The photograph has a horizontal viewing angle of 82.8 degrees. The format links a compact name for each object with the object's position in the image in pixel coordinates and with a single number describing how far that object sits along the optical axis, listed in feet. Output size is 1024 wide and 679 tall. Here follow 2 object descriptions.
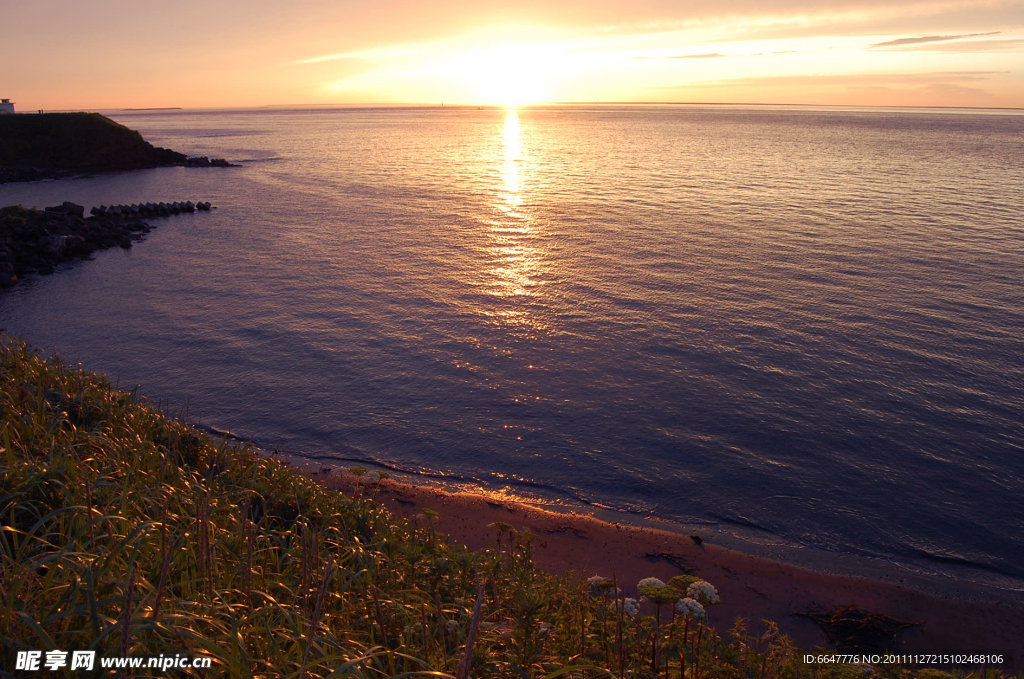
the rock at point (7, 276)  86.74
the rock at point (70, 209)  118.93
